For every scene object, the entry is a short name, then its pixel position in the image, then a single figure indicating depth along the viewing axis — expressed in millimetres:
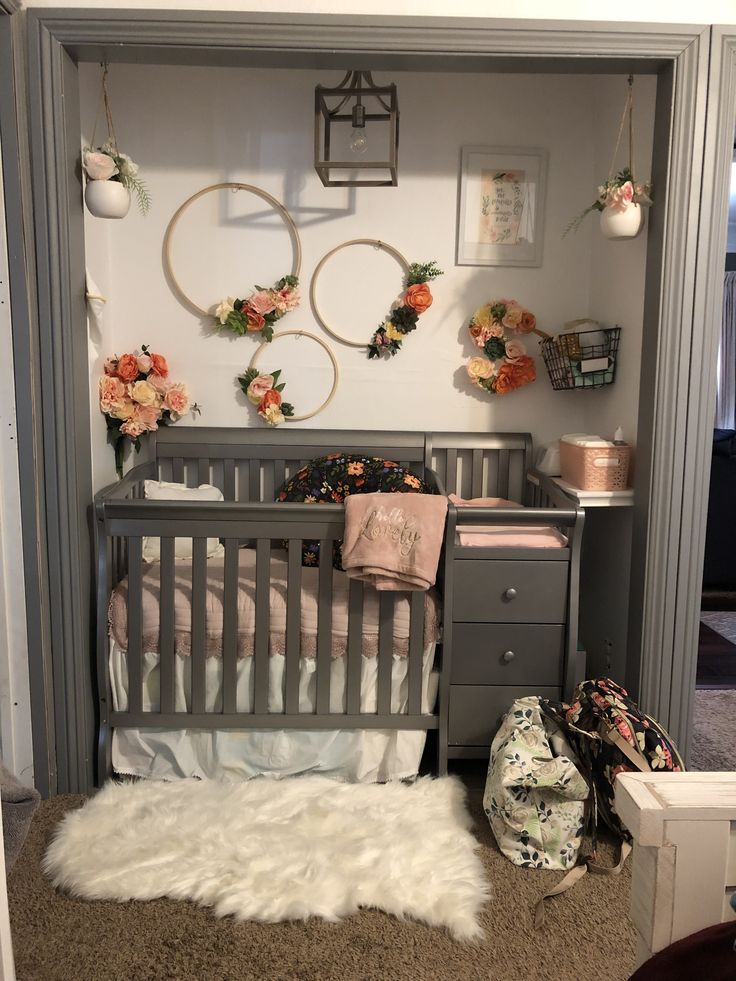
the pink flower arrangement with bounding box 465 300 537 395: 3150
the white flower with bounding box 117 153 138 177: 2412
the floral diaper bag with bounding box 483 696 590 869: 2125
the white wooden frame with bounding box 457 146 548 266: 3115
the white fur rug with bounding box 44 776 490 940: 1947
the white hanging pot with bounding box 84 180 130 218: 2363
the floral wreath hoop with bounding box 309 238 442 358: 3127
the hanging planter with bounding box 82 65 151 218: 2328
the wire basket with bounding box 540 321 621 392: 2834
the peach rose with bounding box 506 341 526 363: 3150
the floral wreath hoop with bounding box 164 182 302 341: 3092
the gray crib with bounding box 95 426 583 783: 2375
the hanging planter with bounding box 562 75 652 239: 2332
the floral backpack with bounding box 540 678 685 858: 2167
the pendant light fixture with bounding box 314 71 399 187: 2656
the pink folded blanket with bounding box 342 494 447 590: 2314
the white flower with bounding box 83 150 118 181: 2316
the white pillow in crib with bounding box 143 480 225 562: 2820
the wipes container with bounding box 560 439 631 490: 2527
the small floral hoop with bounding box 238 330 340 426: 3152
